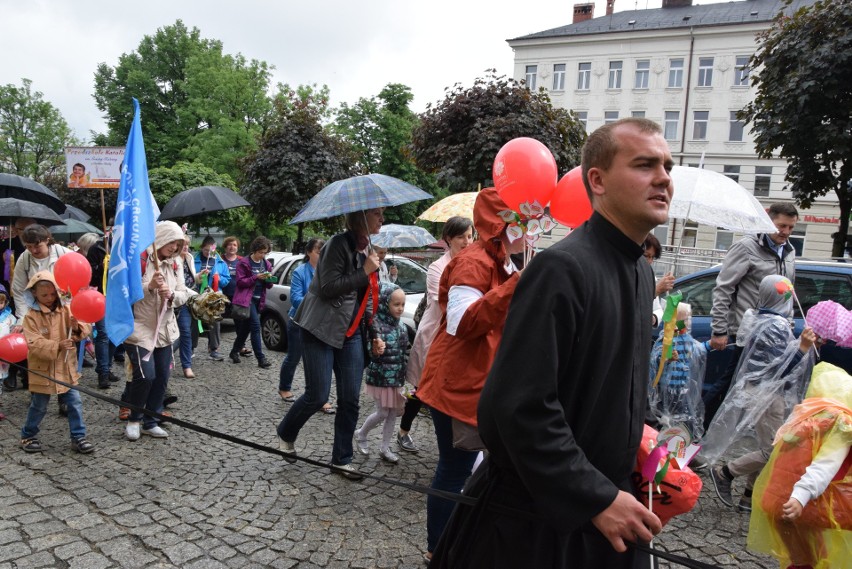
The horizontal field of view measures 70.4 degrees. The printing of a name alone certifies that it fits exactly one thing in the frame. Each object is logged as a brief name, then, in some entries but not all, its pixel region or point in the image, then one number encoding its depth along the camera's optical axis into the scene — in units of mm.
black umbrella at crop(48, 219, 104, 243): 15233
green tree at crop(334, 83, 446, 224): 29594
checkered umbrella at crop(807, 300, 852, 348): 4004
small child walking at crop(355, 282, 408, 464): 4895
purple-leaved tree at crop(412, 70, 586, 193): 12031
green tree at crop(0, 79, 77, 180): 36969
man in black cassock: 1317
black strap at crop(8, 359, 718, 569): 1491
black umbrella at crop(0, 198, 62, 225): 6996
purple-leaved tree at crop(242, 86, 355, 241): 14781
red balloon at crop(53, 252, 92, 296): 5027
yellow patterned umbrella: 7404
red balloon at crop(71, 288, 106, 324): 4898
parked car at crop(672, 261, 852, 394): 5000
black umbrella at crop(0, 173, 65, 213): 8242
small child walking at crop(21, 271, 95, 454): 4812
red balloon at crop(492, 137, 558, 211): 2938
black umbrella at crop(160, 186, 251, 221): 8445
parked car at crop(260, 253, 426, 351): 9461
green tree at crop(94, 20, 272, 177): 28266
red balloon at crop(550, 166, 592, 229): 3186
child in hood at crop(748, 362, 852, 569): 2451
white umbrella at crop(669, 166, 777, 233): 4516
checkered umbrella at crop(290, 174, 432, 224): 4094
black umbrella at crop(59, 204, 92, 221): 17533
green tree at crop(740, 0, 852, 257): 9609
